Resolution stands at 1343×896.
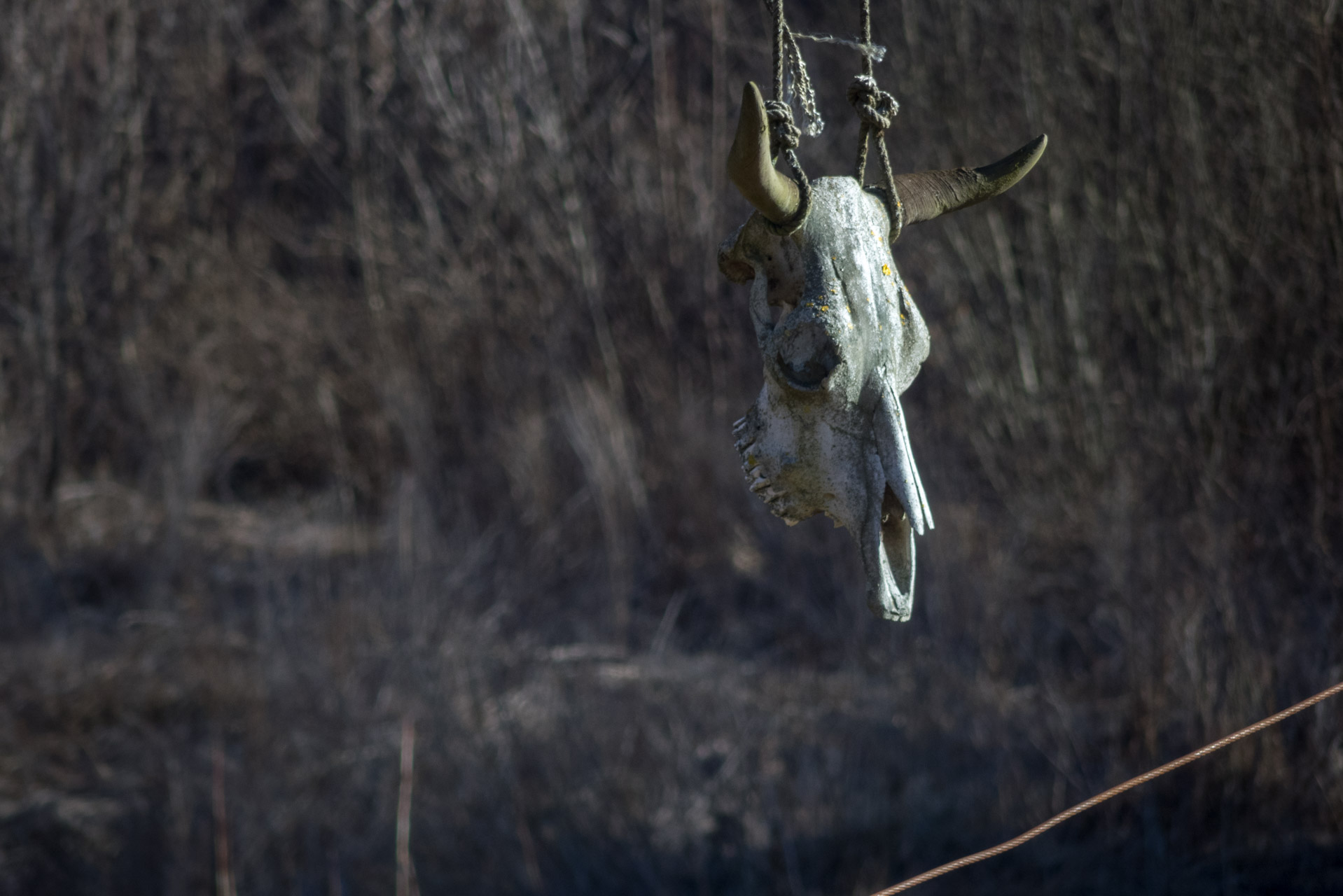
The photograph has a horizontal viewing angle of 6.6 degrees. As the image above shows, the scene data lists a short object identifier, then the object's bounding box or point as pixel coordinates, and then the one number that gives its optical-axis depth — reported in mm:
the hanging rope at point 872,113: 12108
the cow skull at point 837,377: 11975
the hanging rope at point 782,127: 11999
